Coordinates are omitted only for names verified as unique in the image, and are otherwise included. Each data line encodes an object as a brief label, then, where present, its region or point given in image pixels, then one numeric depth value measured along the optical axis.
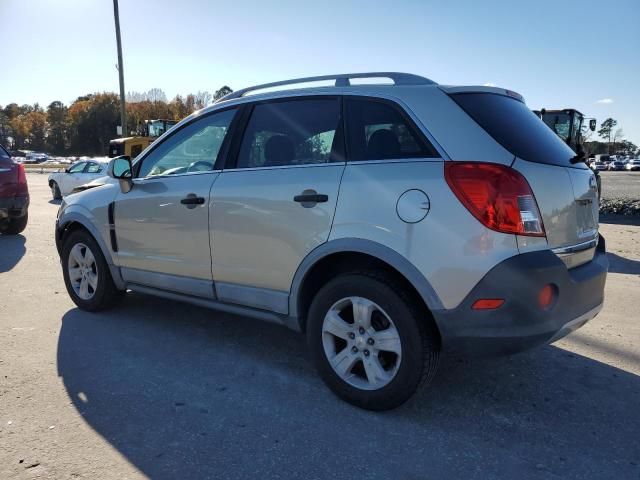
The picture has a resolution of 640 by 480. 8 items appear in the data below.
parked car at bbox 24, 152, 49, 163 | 82.68
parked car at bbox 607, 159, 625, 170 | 68.38
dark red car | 9.19
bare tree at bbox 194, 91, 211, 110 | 91.24
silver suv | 2.67
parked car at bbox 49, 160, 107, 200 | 17.06
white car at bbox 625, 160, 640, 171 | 64.19
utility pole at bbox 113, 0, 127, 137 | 21.03
